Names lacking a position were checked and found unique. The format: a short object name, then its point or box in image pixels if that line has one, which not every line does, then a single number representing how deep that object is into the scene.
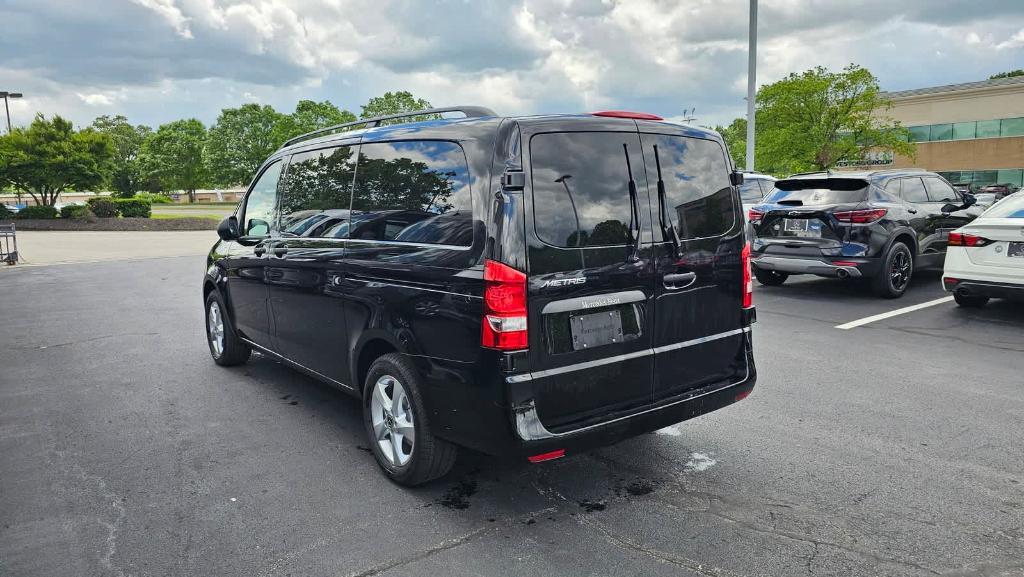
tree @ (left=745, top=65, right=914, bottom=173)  38.62
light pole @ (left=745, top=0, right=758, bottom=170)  17.82
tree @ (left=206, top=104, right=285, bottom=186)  66.50
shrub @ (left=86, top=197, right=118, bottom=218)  32.69
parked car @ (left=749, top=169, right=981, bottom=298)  9.17
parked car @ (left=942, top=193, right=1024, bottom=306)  7.56
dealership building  55.91
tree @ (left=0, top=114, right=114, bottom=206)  33.75
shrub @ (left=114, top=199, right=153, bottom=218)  33.12
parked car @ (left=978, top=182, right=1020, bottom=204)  36.11
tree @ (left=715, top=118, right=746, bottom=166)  89.74
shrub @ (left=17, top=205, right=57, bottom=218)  32.78
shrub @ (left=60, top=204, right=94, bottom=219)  32.38
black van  3.26
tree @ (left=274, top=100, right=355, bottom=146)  66.50
